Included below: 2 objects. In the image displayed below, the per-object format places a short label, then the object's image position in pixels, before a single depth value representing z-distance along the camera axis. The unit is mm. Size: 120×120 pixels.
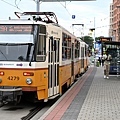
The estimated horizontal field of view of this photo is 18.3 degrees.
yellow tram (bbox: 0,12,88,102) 12094
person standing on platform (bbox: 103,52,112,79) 24822
